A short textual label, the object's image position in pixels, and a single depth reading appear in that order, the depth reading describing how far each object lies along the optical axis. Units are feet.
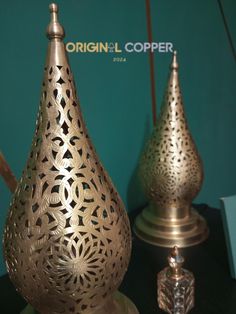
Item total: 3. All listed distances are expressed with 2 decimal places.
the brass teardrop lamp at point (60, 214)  1.17
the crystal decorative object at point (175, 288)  1.62
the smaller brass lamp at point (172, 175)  2.11
